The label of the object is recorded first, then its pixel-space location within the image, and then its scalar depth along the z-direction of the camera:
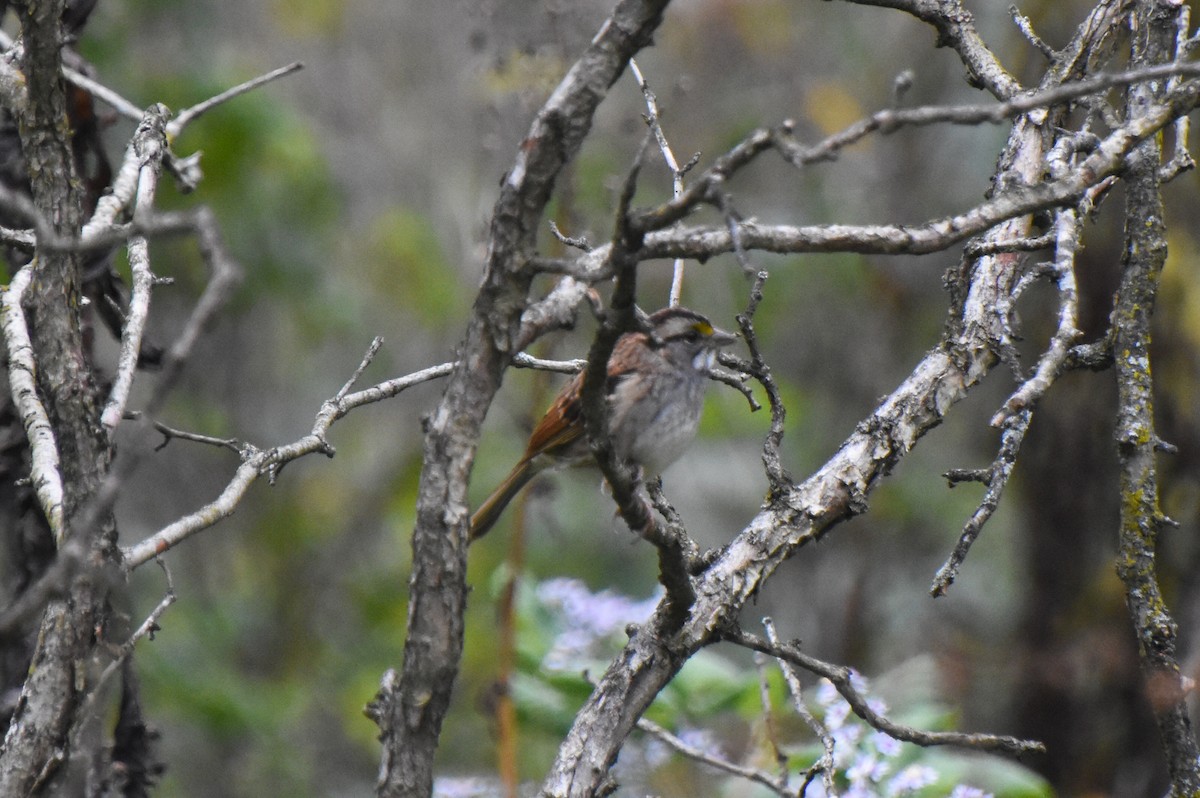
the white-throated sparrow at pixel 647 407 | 8.42
